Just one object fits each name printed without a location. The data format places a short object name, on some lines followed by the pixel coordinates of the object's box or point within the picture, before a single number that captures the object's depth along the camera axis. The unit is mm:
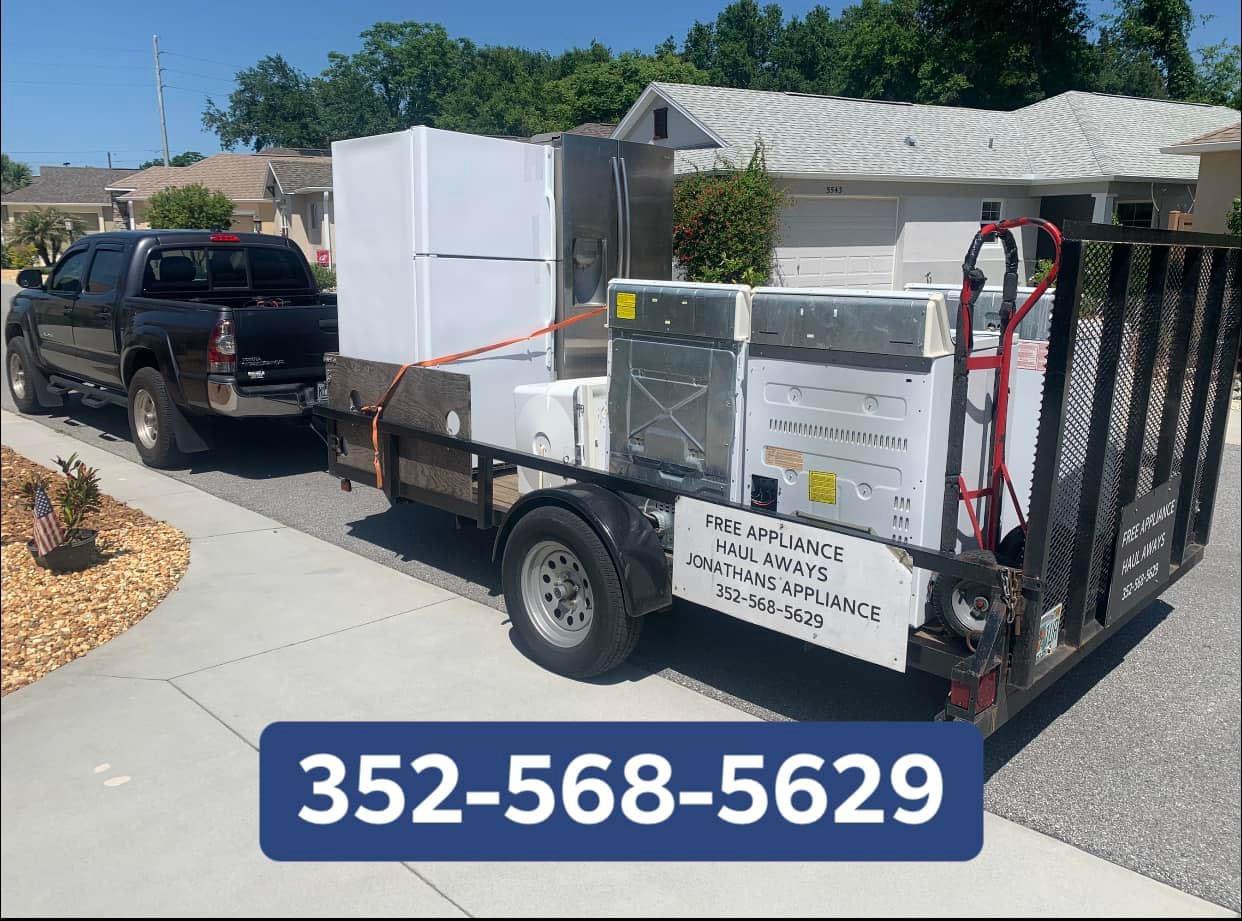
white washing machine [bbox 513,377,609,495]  5137
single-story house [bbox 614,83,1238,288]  21406
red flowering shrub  18062
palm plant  44781
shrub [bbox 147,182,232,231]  35094
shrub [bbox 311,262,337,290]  27703
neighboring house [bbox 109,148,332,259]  39594
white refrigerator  5676
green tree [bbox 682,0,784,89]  49594
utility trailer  3539
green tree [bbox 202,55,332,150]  68312
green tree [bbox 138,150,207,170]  77494
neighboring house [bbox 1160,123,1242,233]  14258
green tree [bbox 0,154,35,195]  99562
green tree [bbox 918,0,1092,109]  40344
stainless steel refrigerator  6281
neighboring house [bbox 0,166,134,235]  59562
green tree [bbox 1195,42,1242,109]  35250
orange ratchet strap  5836
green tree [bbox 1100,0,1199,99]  38719
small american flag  5867
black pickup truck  8156
